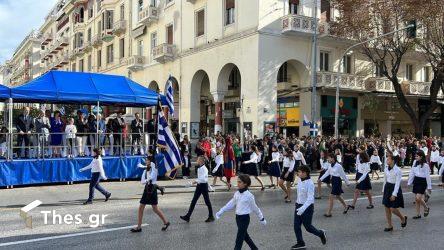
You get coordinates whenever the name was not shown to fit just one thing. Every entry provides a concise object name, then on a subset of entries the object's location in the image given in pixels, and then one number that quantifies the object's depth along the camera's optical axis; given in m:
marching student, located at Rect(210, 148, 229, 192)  16.45
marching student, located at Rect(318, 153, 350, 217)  11.44
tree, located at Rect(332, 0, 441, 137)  27.06
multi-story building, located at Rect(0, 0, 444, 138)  27.81
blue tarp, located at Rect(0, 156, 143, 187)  16.06
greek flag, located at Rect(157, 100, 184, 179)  13.52
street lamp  25.33
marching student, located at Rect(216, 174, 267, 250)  7.17
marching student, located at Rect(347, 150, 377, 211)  12.48
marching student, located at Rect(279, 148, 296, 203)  13.76
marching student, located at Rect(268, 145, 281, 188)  15.90
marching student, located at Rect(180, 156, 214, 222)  10.43
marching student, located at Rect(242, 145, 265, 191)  15.92
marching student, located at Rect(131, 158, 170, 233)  9.29
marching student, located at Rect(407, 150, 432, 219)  11.40
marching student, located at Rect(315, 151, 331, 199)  13.74
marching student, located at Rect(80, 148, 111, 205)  12.93
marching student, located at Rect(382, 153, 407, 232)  9.74
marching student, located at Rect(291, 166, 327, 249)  7.97
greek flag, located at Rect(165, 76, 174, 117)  15.41
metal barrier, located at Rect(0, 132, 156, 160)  16.52
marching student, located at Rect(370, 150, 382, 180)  18.91
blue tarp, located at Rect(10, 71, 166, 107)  17.00
